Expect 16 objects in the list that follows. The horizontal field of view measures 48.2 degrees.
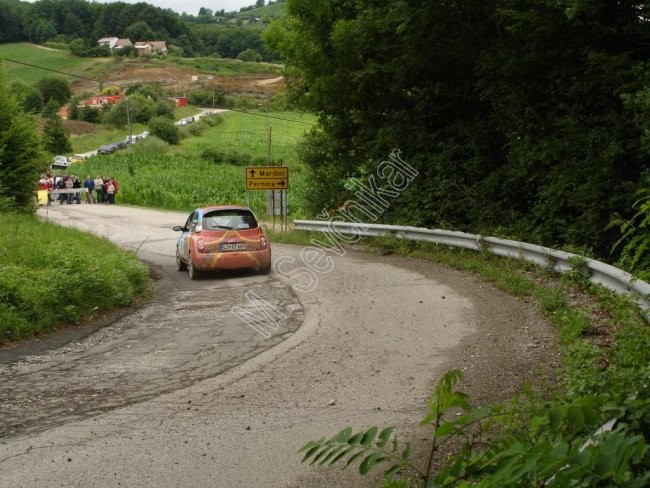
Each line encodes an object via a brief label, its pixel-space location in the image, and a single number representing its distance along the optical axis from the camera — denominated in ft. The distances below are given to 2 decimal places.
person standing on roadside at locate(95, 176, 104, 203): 154.92
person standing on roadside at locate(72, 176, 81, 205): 153.48
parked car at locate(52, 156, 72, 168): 266.36
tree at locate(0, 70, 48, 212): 81.22
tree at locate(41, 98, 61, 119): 410.97
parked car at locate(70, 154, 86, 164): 286.46
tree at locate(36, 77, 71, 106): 465.47
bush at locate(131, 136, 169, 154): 269.03
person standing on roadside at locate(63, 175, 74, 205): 152.76
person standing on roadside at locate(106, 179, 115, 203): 153.38
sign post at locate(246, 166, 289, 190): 74.54
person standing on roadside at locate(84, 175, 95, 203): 154.30
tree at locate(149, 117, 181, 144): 311.06
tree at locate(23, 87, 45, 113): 416.71
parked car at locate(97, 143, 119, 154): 301.98
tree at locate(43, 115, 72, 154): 320.09
